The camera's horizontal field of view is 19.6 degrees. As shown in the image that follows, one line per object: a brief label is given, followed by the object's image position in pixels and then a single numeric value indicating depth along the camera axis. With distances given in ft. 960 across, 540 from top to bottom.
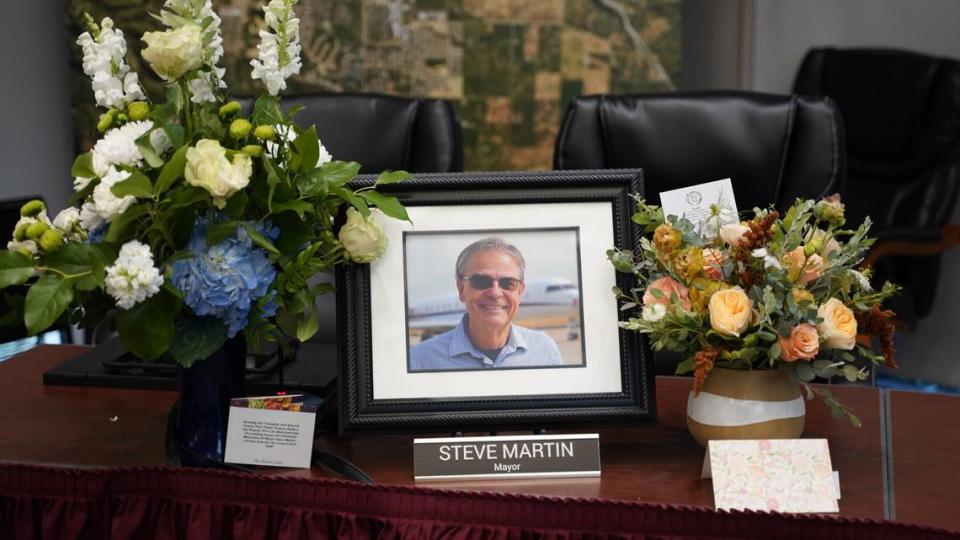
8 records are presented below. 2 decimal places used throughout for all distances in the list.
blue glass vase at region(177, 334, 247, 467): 12.05
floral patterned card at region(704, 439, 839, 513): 11.64
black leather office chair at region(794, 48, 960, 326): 22.61
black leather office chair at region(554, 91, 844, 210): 16.19
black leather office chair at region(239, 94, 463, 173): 16.67
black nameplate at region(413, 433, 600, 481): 11.96
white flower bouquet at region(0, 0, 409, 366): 11.52
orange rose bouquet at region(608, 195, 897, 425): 11.79
